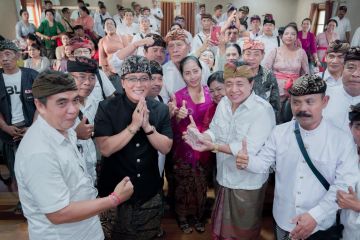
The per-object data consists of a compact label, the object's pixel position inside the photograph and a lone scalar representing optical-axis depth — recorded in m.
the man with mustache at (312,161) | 1.63
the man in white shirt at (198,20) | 9.57
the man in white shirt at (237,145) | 1.99
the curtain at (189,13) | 12.13
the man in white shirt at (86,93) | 2.20
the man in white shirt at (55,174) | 1.27
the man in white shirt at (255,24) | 6.06
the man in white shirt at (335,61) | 2.54
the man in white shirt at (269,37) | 4.73
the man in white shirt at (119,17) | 8.63
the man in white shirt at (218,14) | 9.20
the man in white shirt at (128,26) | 5.52
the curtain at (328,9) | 9.71
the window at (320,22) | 10.74
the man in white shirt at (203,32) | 4.62
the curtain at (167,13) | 12.02
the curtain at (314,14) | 10.89
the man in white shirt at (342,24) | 7.66
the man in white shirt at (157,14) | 8.84
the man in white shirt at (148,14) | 7.28
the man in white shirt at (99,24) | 8.10
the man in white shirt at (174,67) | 2.85
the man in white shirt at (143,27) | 4.22
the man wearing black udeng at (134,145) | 1.85
